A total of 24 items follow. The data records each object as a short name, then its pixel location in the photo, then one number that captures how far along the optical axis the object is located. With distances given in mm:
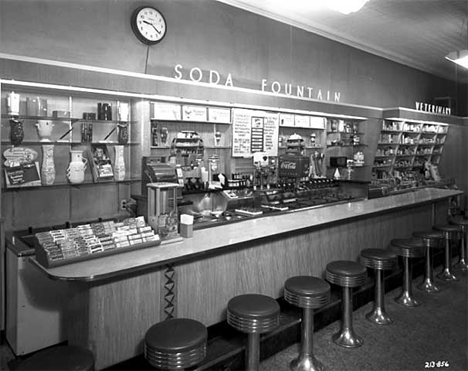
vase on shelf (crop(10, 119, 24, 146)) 3469
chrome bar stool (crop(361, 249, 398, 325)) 3576
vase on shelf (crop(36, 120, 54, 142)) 3697
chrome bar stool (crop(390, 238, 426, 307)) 4012
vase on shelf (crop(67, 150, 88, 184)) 3865
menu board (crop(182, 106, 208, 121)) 4762
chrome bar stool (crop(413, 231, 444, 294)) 4507
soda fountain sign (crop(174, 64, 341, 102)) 5078
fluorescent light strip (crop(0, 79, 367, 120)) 3380
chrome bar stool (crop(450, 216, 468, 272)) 5389
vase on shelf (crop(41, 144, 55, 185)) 3707
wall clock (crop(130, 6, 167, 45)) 4469
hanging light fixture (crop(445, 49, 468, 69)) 5230
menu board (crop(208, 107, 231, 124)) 5047
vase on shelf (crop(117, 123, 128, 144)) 4238
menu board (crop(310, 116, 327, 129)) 6453
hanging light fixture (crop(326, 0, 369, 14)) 3850
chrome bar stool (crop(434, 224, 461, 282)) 4922
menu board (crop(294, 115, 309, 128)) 6188
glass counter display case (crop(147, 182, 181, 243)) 2760
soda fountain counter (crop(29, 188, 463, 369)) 2258
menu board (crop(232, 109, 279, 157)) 5379
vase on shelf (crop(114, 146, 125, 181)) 4176
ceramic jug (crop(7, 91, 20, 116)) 3434
